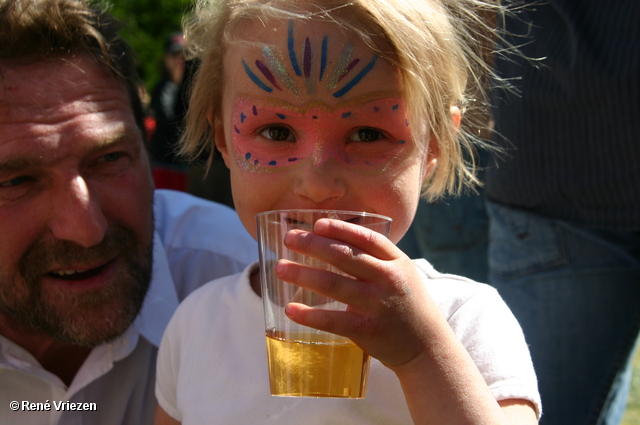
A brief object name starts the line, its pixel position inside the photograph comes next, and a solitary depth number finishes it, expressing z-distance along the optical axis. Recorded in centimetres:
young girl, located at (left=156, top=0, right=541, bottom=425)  136
